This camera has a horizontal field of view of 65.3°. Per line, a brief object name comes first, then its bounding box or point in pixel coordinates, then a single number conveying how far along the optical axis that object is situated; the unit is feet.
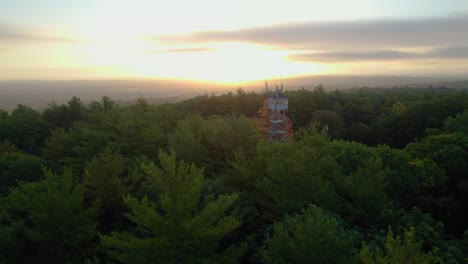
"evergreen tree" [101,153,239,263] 41.11
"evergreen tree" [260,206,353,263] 36.37
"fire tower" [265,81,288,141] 99.04
